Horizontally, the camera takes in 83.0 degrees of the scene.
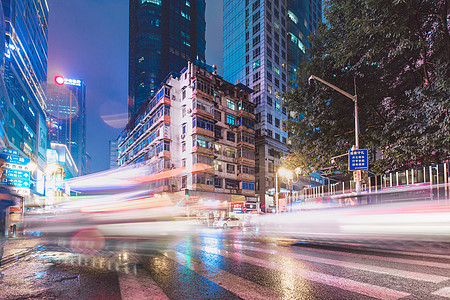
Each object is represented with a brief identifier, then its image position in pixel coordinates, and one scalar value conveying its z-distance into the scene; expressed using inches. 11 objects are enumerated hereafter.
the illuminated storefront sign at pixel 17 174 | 822.3
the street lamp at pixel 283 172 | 692.1
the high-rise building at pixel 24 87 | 926.3
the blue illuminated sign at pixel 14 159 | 799.0
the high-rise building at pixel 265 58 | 2095.2
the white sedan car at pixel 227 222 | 1149.1
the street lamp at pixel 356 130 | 510.5
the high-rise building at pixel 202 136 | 1670.8
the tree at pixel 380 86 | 398.3
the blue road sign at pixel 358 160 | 493.4
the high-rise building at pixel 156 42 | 3946.9
